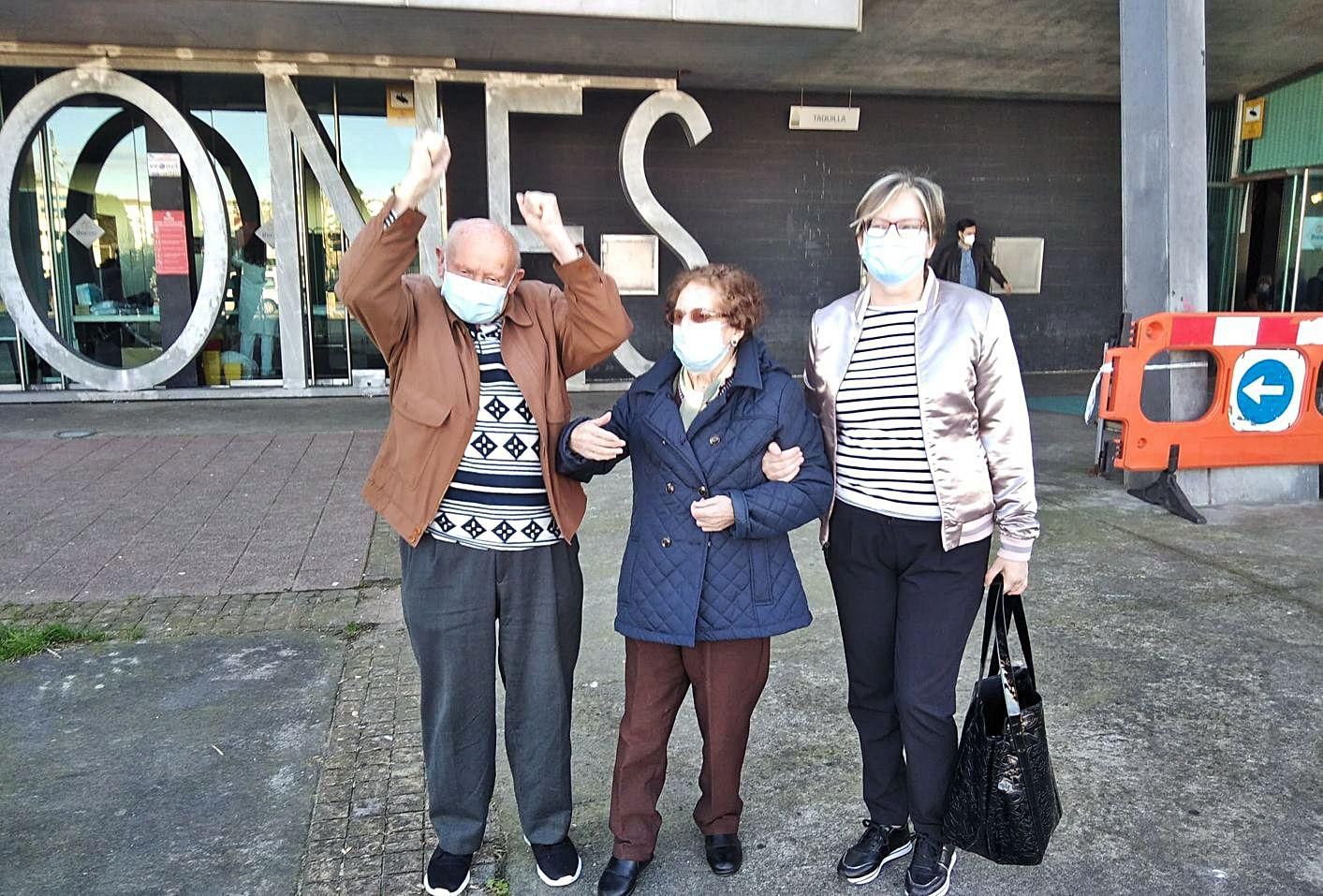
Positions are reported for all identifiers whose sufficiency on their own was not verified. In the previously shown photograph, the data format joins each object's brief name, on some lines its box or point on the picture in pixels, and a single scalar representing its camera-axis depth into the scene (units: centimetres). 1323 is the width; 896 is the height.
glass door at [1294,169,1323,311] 1304
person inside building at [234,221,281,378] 1114
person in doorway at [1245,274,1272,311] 1379
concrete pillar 654
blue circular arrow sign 653
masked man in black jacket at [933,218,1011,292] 1064
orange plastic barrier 643
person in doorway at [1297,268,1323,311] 1333
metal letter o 1023
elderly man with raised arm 244
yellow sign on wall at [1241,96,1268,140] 1324
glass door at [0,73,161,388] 1066
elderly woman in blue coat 249
